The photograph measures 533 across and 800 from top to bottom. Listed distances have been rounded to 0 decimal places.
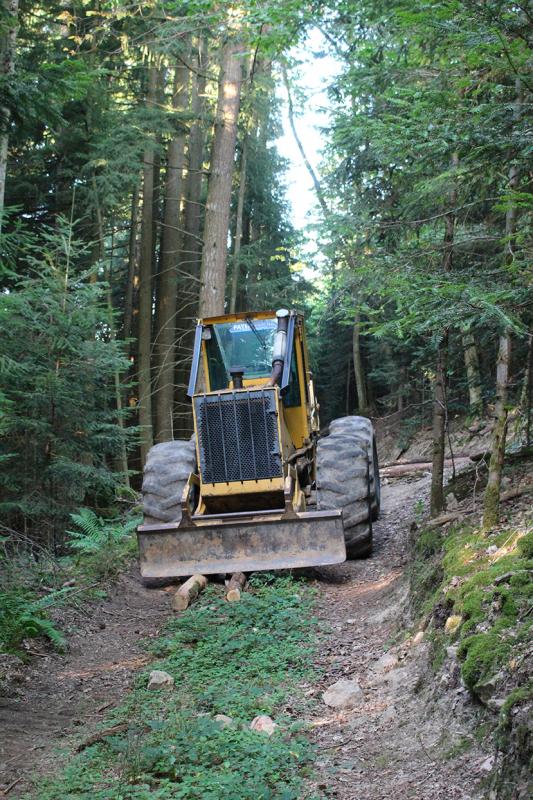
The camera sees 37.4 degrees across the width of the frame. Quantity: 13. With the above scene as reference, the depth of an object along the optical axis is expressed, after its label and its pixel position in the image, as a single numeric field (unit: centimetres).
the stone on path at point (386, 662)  570
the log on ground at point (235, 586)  807
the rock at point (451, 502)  823
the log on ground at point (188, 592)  809
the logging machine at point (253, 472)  828
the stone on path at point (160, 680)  591
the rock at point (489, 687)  385
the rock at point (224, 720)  494
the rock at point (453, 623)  495
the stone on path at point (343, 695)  536
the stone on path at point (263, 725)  490
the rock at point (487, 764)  355
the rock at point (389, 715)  485
